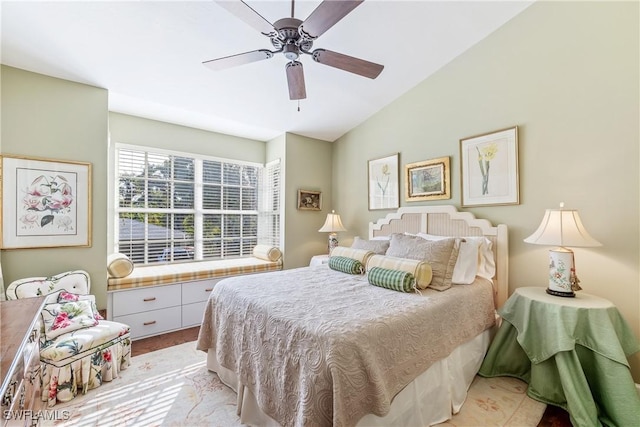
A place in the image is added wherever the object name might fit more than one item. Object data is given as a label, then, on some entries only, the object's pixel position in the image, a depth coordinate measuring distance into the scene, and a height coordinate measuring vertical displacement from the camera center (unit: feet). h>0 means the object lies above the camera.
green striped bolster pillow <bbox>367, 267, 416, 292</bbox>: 6.73 -1.66
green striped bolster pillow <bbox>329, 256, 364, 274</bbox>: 8.72 -1.66
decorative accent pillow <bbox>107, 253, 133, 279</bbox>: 9.37 -1.79
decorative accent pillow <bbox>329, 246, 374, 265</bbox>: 8.95 -1.34
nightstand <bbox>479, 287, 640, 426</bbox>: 5.38 -2.98
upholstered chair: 6.27 -3.07
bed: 4.22 -2.41
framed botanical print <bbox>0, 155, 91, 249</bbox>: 7.81 +0.36
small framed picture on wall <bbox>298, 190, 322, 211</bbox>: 13.62 +0.71
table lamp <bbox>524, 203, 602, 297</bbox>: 6.26 -0.64
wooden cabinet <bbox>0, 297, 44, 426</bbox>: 2.94 -1.82
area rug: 5.74 -4.33
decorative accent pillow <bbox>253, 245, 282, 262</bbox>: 13.07 -1.89
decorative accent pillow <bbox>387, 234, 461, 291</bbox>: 7.14 -1.13
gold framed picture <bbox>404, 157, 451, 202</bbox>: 9.91 +1.29
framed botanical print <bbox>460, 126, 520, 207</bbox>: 8.29 +1.45
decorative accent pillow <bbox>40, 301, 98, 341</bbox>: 6.75 -2.69
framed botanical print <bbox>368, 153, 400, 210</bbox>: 11.64 +1.36
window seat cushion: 9.61 -2.29
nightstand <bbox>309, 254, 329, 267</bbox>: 11.73 -2.02
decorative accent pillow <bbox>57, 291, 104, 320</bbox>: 7.67 -2.39
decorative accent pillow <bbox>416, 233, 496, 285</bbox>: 7.68 -1.39
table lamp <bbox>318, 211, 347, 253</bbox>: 12.89 -0.57
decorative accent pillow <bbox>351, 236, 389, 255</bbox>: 9.39 -1.12
